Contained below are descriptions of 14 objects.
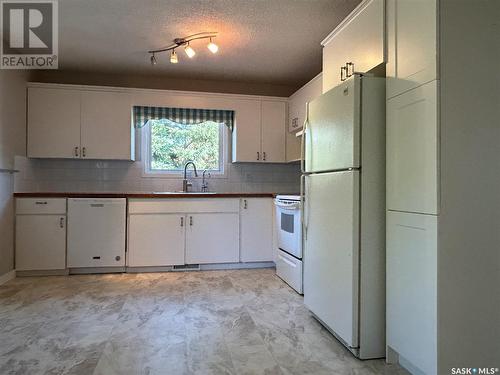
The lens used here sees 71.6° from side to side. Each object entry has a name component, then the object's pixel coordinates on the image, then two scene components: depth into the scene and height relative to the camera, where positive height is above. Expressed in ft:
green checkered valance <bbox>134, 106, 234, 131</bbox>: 13.87 +3.05
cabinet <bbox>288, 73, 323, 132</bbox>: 11.66 +3.35
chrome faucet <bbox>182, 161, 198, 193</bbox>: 14.62 +0.30
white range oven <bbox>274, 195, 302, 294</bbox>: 10.46 -1.62
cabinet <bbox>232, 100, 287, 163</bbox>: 14.52 +2.45
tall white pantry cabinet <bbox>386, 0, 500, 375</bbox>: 4.99 +0.05
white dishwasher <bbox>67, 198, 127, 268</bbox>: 12.26 -1.55
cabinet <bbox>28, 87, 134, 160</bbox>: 12.96 +2.46
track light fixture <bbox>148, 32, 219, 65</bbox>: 10.44 +4.68
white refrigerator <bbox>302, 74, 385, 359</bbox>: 6.40 -0.48
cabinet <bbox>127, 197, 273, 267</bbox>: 12.57 -1.56
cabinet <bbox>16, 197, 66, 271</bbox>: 12.01 -1.59
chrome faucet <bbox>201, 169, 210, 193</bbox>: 14.99 +0.20
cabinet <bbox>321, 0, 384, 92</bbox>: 6.66 +3.20
